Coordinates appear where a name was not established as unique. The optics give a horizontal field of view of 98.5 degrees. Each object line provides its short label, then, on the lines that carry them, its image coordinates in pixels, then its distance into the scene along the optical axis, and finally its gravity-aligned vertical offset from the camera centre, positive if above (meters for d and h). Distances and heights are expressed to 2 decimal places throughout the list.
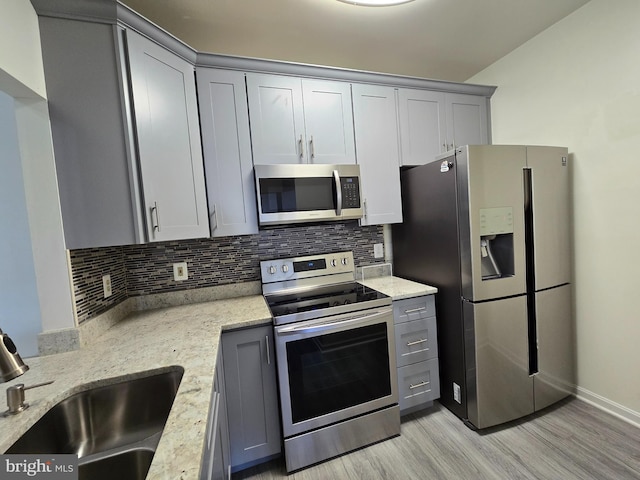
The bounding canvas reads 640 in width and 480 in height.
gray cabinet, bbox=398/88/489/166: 2.11 +0.75
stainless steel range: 1.50 -0.87
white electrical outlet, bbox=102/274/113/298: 1.50 -0.25
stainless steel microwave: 1.73 +0.22
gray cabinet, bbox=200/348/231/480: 0.71 -0.65
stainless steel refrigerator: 1.65 -0.41
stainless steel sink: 0.82 -0.62
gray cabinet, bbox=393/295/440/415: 1.80 -0.89
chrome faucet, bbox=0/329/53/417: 0.74 -0.33
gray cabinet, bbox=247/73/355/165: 1.75 +0.71
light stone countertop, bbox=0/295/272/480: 0.62 -0.47
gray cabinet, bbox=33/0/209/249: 1.20 +0.54
